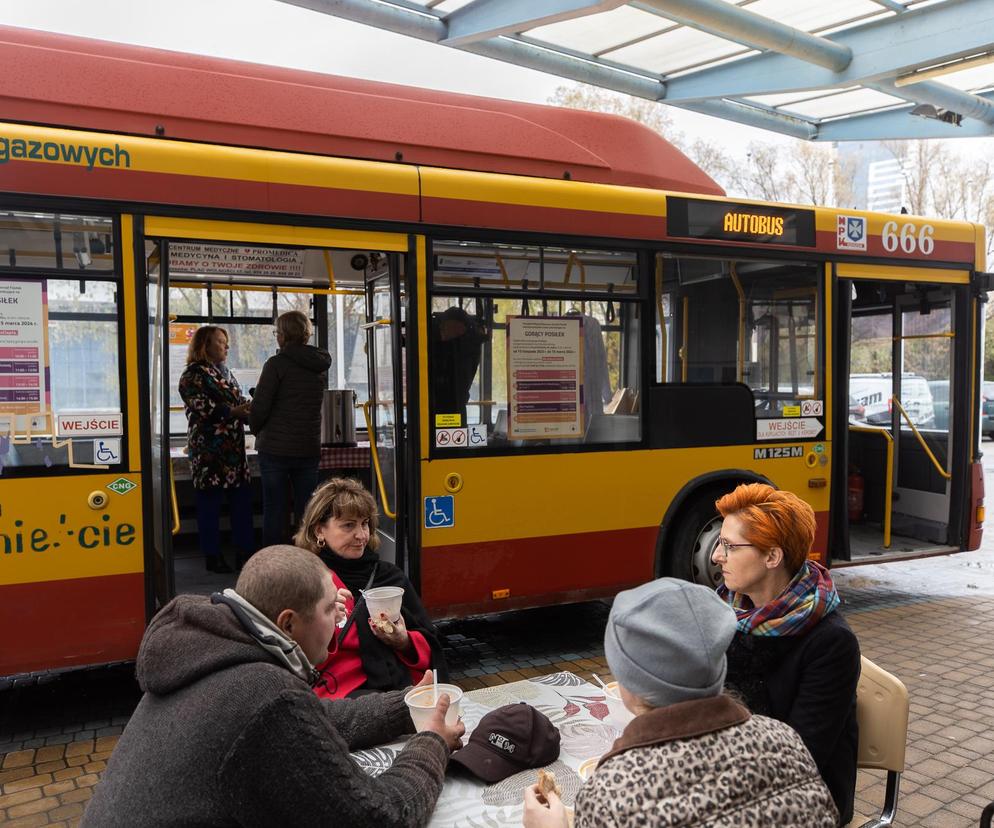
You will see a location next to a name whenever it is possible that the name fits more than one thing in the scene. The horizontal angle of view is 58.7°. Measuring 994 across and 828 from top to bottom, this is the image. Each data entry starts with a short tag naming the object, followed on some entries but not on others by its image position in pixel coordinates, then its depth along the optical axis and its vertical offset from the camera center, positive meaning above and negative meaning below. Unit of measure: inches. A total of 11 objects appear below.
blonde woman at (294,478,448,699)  116.3 -32.9
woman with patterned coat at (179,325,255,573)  239.1 -16.6
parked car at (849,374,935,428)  287.6 -10.2
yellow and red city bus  165.9 +13.0
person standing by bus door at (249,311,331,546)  229.9 -10.1
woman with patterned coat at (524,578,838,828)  59.3 -26.1
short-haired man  64.1 -27.0
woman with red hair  92.2 -28.1
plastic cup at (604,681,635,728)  83.4 -32.2
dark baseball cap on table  86.4 -36.9
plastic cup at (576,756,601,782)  80.9 -36.3
